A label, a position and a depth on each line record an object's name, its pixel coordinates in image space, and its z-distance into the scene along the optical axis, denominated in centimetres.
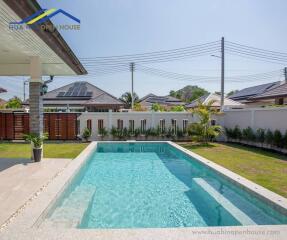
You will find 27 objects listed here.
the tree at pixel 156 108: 2578
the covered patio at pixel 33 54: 460
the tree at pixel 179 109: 2318
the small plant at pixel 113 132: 1611
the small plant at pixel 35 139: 855
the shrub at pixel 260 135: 1256
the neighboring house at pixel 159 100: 4271
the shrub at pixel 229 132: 1574
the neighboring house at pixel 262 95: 1421
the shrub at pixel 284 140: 1079
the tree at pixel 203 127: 1439
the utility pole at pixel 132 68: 3175
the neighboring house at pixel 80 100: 2559
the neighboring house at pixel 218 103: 2182
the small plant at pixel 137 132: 1645
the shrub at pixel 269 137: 1176
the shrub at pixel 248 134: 1345
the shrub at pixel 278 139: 1117
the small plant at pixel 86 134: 1578
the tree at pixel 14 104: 3559
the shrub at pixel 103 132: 1610
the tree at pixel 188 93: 7476
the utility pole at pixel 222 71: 1811
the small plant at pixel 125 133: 1623
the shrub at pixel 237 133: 1490
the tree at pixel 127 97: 4794
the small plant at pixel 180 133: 1662
